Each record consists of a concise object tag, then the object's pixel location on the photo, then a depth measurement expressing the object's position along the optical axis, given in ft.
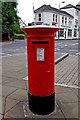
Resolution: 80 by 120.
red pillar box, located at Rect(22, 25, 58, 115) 5.89
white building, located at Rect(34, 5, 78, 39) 72.04
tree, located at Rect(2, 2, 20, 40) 54.78
